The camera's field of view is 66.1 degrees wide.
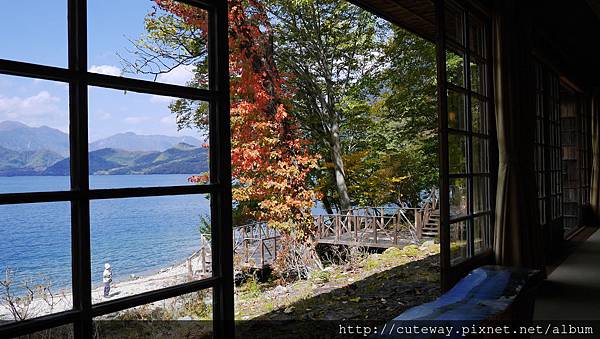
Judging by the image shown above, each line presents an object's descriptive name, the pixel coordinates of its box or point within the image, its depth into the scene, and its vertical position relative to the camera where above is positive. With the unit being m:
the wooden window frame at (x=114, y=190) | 1.02 -0.03
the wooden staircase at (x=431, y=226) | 9.58 -1.21
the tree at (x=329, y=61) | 10.86 +2.69
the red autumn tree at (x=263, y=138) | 7.46 +0.58
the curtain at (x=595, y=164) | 7.53 +0.02
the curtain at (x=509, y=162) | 3.54 +0.04
